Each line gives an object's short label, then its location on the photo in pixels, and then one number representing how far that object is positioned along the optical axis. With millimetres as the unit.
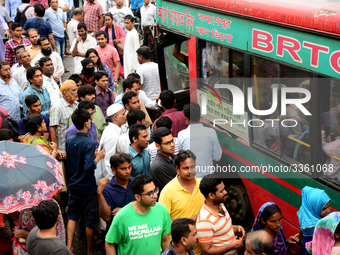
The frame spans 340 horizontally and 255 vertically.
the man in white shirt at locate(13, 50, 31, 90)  7676
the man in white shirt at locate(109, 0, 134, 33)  11945
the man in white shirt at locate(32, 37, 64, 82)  8297
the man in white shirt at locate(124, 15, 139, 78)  10055
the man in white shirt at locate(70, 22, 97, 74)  9742
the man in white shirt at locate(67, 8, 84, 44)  11312
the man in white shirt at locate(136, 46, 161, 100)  7738
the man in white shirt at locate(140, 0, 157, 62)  11750
